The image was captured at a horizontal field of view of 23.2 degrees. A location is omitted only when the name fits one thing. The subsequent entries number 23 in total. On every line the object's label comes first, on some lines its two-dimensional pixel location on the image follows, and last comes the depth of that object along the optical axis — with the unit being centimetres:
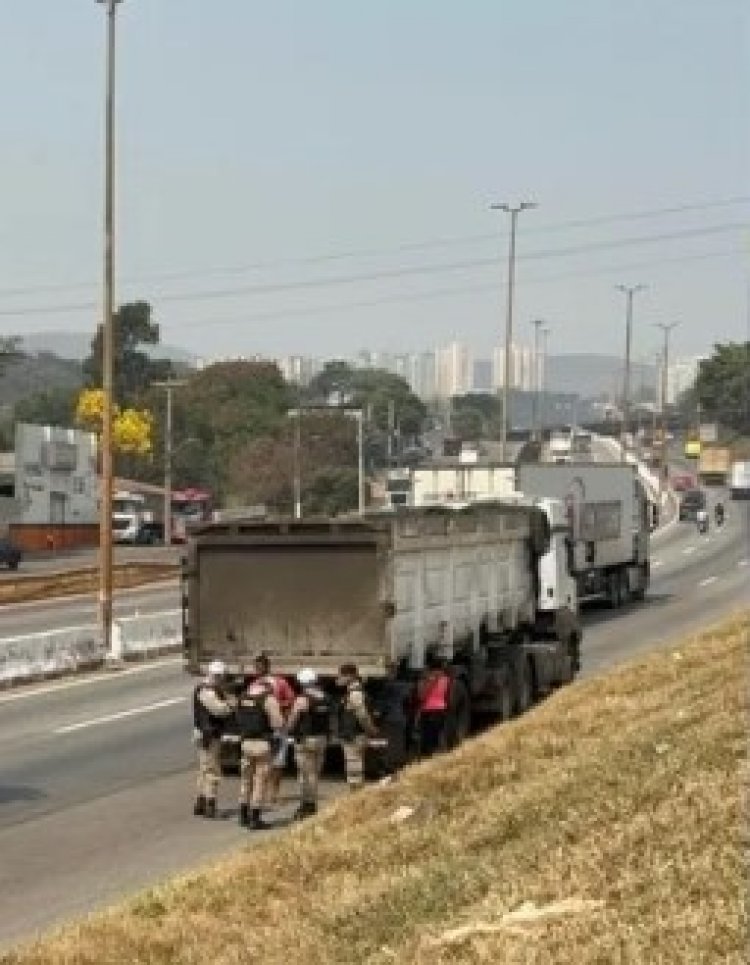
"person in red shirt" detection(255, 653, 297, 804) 1794
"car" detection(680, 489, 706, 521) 10281
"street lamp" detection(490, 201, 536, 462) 6462
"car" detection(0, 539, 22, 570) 7406
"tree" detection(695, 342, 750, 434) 18512
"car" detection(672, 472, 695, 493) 13325
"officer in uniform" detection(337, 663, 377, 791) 1908
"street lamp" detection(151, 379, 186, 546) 9055
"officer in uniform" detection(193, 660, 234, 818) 1788
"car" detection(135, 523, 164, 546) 9681
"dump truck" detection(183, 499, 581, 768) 1992
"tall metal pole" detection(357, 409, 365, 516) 10488
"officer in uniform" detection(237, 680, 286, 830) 1738
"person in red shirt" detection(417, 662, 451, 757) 2052
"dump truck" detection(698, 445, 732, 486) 14288
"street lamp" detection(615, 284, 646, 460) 10481
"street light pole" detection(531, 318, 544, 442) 13088
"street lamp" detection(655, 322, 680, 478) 13760
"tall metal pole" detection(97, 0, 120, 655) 3466
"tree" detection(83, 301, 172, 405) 17488
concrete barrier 3256
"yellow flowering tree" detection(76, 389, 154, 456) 12169
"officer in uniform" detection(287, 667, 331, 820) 1780
